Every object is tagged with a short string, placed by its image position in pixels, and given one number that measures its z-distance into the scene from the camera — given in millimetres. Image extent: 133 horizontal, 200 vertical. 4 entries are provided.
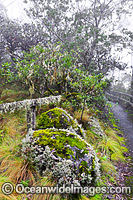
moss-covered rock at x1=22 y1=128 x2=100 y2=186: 2102
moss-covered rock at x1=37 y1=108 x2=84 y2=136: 3318
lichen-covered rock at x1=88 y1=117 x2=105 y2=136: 4595
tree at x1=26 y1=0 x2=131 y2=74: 8344
